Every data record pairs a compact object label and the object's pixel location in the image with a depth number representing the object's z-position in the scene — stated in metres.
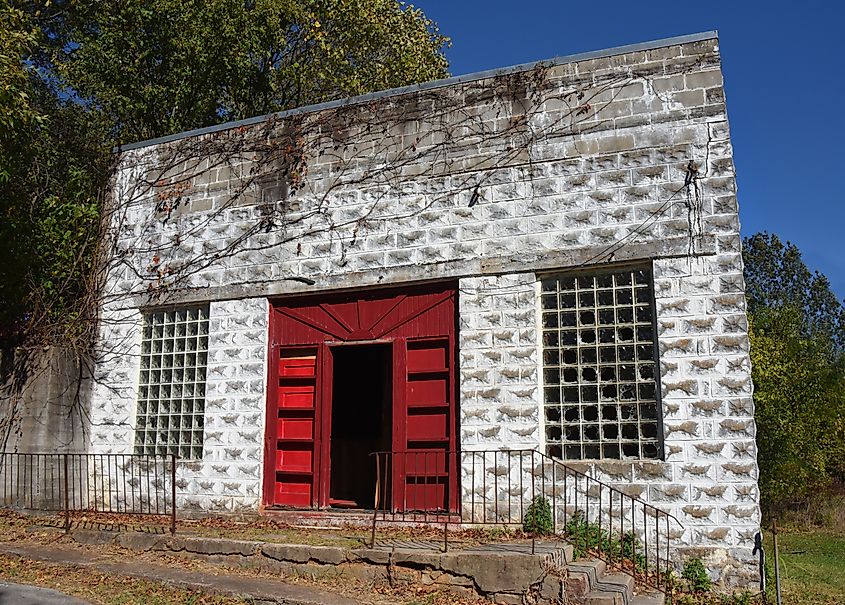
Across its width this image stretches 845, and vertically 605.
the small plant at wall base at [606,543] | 8.71
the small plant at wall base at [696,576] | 8.44
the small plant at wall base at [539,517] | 9.12
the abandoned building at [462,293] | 9.05
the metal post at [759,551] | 8.38
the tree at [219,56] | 18.42
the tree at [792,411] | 20.05
